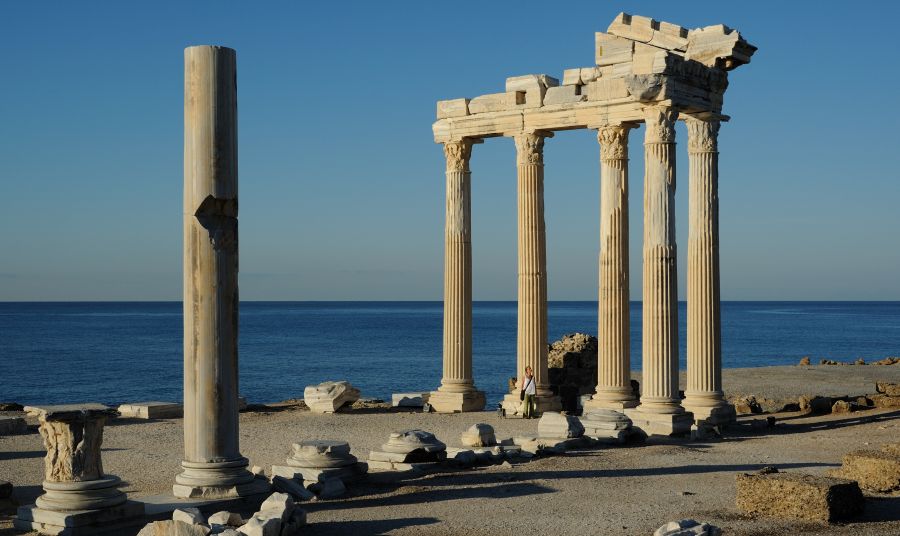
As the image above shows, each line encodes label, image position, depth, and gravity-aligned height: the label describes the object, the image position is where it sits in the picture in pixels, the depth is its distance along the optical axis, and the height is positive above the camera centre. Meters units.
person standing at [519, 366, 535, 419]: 30.80 -2.71
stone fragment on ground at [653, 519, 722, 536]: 14.16 -2.92
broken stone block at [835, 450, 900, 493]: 18.55 -2.91
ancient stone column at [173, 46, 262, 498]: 16.67 +0.39
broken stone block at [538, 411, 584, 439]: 24.41 -2.84
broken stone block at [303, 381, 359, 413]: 32.75 -2.92
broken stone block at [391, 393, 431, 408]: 34.00 -3.16
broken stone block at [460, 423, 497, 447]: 23.80 -2.96
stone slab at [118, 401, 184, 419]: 31.62 -3.15
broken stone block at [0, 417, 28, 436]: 28.31 -3.16
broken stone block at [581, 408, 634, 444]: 25.05 -2.96
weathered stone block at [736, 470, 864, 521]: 16.16 -2.93
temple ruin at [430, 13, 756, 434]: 27.48 +2.35
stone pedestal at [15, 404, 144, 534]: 15.49 -2.53
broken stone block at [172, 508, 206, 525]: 14.23 -2.72
